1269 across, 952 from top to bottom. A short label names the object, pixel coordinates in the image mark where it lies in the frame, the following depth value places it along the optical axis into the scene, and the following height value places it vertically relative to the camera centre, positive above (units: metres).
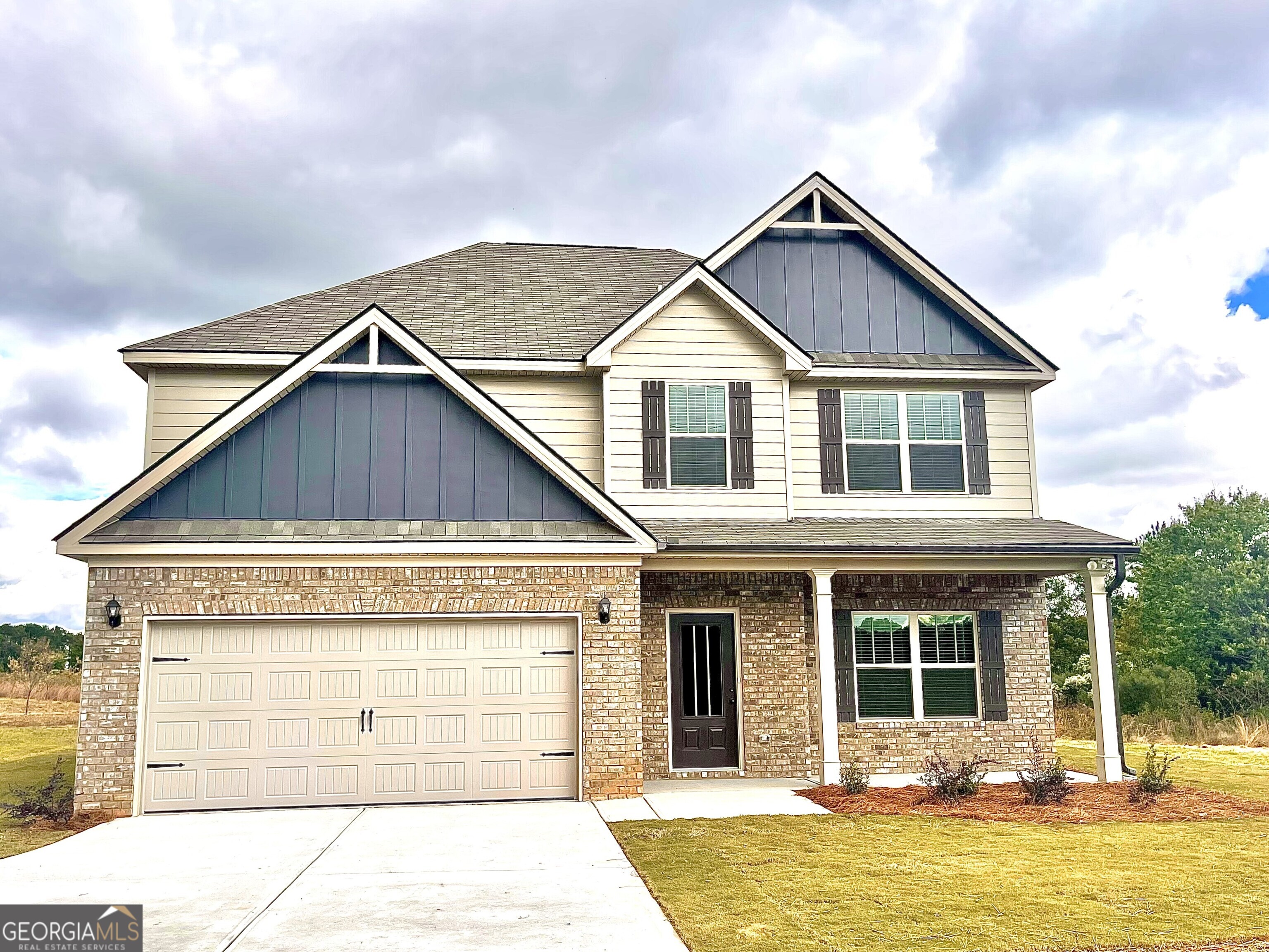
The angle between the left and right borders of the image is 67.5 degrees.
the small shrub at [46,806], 10.09 -1.84
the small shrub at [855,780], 11.24 -1.91
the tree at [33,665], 27.61 -0.96
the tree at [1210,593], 26.09 +0.50
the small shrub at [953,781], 10.73 -1.88
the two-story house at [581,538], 10.80 +1.01
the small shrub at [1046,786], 10.49 -1.90
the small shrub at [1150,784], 10.71 -1.97
